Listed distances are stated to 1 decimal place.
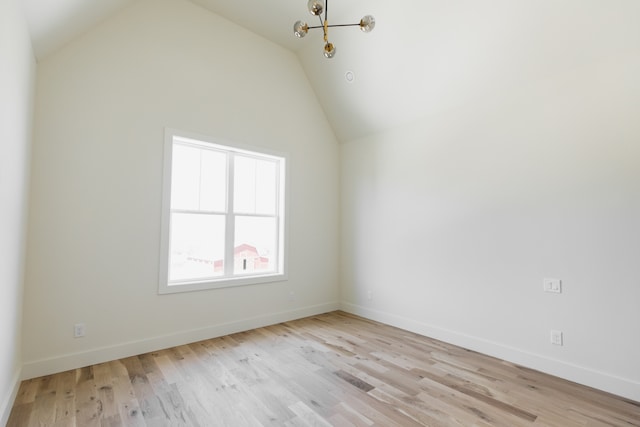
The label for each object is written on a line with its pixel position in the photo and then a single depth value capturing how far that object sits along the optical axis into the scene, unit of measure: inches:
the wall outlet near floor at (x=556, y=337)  107.2
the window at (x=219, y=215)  136.1
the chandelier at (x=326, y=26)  81.9
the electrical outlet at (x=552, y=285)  108.1
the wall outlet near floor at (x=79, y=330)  108.5
